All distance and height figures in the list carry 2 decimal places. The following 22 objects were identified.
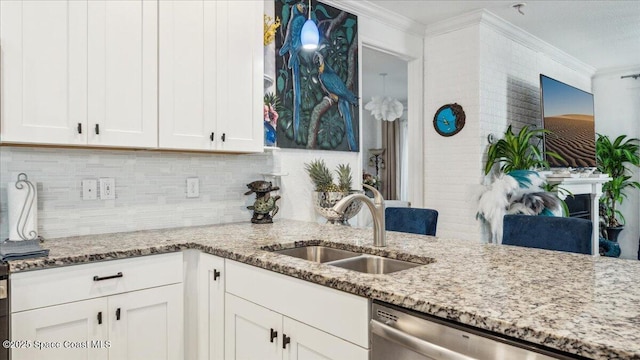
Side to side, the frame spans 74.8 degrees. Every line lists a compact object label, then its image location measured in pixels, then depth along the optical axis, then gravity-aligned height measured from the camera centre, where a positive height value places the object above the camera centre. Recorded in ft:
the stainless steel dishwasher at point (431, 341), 3.07 -1.30
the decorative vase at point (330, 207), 9.94 -0.64
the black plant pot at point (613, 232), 19.39 -2.40
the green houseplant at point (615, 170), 19.21 +0.49
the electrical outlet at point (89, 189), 7.30 -0.16
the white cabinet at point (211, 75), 7.43 +2.00
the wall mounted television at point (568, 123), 14.90 +2.20
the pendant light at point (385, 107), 21.27 +3.72
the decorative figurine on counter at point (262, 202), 9.07 -0.48
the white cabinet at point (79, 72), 5.88 +1.66
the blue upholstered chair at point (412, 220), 8.63 -0.84
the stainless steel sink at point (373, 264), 5.64 -1.17
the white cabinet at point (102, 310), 5.30 -1.82
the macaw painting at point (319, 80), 10.29 +2.63
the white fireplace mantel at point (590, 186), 14.34 -0.22
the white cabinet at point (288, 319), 4.18 -1.61
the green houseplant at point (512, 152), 12.89 +0.88
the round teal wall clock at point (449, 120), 13.48 +2.00
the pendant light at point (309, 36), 8.54 +2.96
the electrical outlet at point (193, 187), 8.63 -0.14
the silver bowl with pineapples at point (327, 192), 9.96 -0.28
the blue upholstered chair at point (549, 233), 6.31 -0.83
